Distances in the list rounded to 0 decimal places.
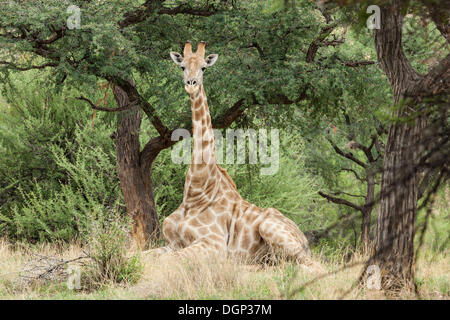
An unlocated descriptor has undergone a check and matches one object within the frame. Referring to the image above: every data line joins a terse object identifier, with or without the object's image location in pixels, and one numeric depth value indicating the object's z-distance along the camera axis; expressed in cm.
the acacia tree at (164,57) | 2120
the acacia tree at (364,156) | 3241
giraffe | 1878
